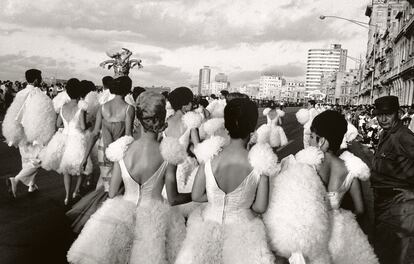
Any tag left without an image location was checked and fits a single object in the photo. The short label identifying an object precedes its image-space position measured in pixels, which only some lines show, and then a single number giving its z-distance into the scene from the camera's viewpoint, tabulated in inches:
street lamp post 1129.2
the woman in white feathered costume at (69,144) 281.1
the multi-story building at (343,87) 6205.2
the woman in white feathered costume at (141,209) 128.7
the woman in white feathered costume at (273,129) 437.4
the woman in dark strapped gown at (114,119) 253.3
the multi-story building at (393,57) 1919.3
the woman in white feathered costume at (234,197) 118.5
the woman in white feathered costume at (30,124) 299.9
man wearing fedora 167.5
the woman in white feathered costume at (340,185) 129.5
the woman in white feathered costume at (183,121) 245.6
